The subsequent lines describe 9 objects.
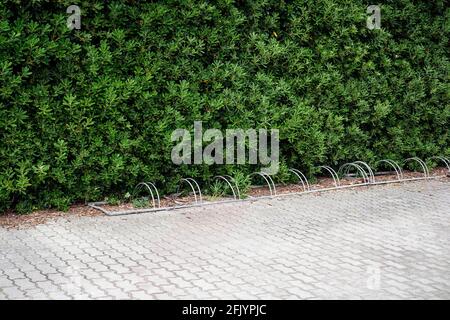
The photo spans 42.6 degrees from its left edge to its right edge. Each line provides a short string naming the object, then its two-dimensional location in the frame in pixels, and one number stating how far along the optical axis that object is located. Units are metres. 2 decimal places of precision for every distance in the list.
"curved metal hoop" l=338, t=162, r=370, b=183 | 10.86
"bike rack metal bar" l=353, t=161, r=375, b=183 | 10.66
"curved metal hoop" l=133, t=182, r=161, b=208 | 8.64
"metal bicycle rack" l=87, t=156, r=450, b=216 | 8.78
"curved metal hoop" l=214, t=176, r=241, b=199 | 9.28
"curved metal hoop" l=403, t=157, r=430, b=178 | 11.71
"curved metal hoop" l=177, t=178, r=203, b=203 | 8.97
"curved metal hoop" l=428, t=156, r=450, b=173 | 12.11
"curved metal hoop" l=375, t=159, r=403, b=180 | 11.22
